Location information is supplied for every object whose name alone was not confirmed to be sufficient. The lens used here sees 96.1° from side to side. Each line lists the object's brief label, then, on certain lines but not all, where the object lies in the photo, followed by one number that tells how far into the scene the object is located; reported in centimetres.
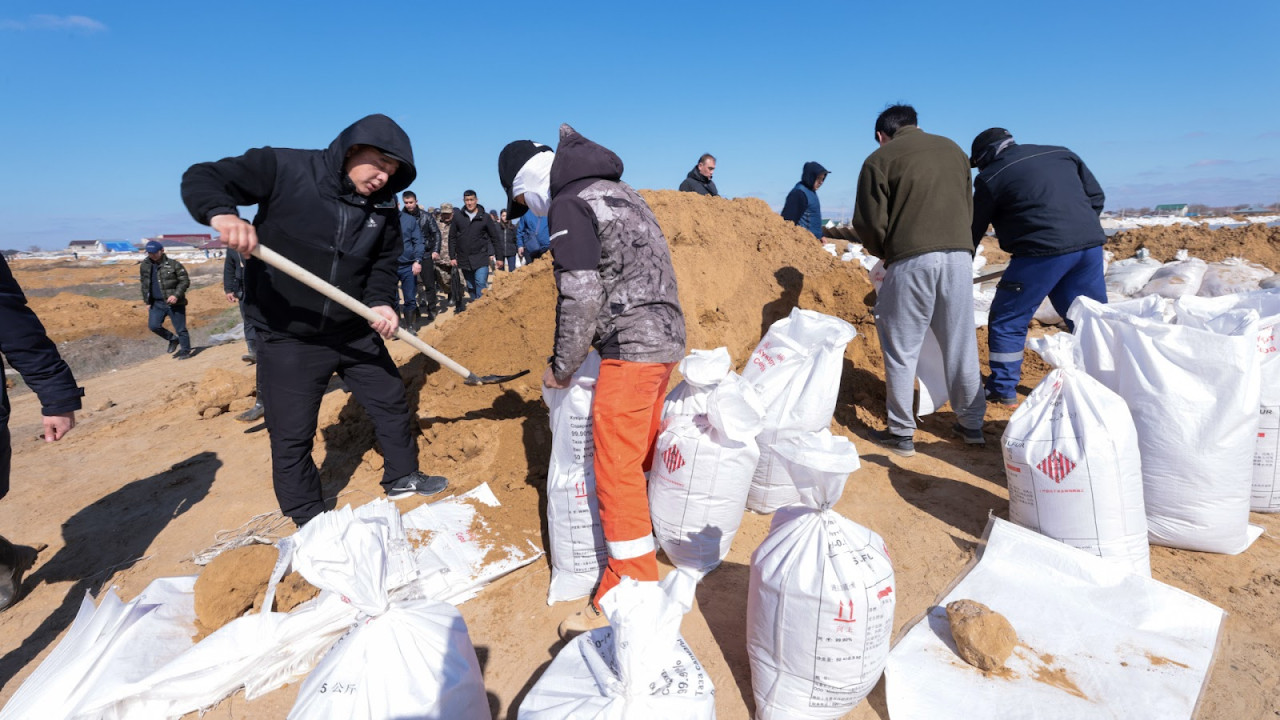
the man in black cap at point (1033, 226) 326
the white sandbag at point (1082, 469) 209
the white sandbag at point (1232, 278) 543
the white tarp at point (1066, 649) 164
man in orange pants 202
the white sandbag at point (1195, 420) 213
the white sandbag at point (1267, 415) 237
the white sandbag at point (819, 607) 156
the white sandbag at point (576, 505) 230
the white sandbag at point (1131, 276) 624
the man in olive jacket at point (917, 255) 297
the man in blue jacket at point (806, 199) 645
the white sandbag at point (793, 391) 264
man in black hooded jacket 236
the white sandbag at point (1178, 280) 557
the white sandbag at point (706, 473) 218
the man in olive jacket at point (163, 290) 814
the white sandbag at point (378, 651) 142
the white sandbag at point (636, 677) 129
